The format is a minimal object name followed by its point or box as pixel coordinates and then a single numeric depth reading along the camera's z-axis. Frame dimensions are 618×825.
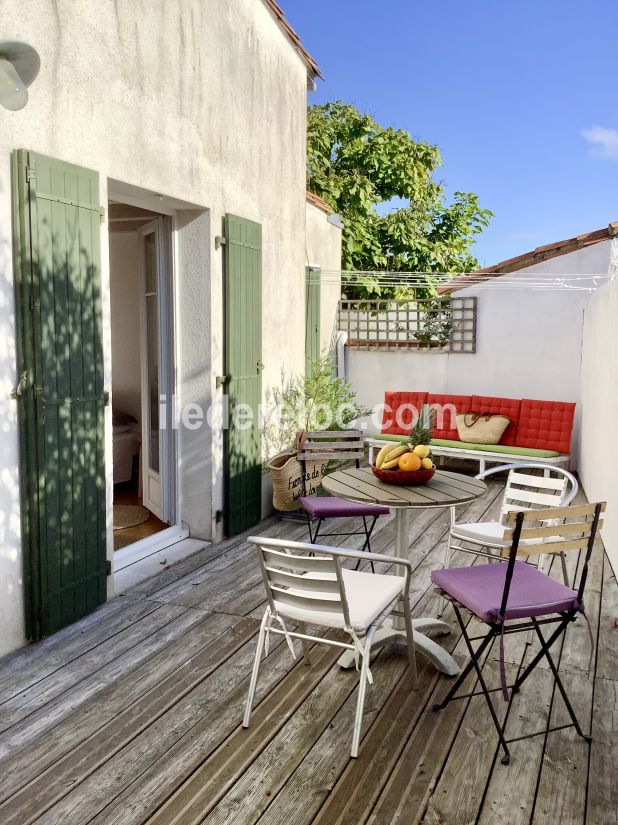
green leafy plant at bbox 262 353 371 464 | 6.20
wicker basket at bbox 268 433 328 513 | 5.82
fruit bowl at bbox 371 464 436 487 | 3.64
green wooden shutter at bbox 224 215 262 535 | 5.27
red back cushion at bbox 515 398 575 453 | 7.38
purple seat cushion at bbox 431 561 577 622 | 2.78
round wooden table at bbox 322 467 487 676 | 3.33
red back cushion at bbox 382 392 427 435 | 8.30
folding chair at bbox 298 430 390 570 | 4.34
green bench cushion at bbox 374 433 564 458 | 7.23
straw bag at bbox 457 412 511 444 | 7.63
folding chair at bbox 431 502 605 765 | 2.74
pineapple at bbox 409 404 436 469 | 3.70
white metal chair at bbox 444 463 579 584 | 3.85
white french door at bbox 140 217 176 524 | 5.24
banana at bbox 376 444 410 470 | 3.73
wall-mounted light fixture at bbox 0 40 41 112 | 2.51
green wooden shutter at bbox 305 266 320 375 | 7.54
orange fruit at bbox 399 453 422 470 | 3.64
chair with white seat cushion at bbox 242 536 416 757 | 2.66
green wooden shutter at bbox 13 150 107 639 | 3.43
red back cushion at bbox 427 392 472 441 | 7.98
